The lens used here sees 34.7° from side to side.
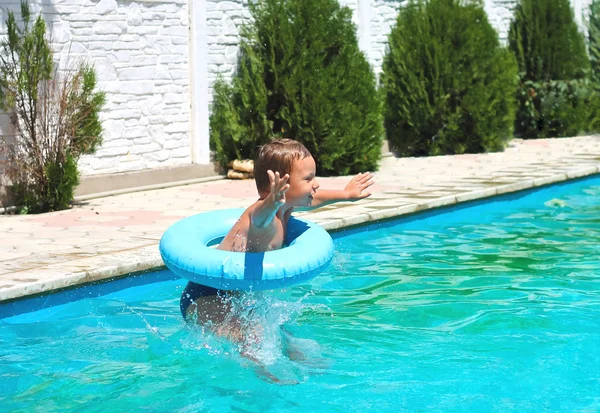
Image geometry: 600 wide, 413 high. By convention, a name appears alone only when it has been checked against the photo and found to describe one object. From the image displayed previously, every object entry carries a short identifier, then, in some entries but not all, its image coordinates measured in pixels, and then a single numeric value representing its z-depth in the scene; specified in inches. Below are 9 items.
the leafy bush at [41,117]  357.7
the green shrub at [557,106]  641.6
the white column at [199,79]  447.8
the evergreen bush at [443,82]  552.7
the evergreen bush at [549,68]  644.7
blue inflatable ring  180.2
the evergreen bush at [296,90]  457.1
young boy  188.9
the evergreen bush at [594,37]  700.7
